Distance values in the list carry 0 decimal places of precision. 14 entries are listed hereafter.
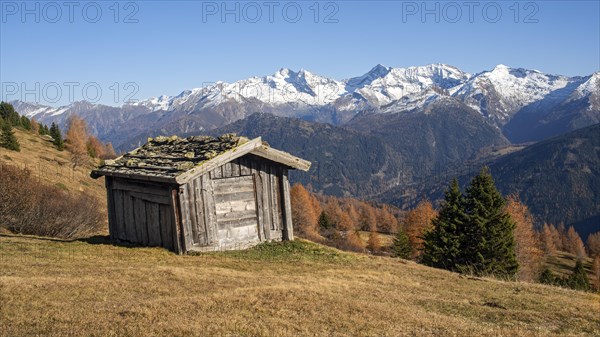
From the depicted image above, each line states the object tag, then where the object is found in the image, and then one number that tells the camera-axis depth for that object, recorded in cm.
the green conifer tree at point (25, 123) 8814
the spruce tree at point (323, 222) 10781
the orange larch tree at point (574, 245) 13762
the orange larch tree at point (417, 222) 8575
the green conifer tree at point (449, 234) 4228
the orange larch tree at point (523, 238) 6359
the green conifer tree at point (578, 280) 5550
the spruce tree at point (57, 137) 8076
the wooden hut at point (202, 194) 1955
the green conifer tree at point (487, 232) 4141
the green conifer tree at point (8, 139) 5878
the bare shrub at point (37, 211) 2722
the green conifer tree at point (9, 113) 8275
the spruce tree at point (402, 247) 6906
